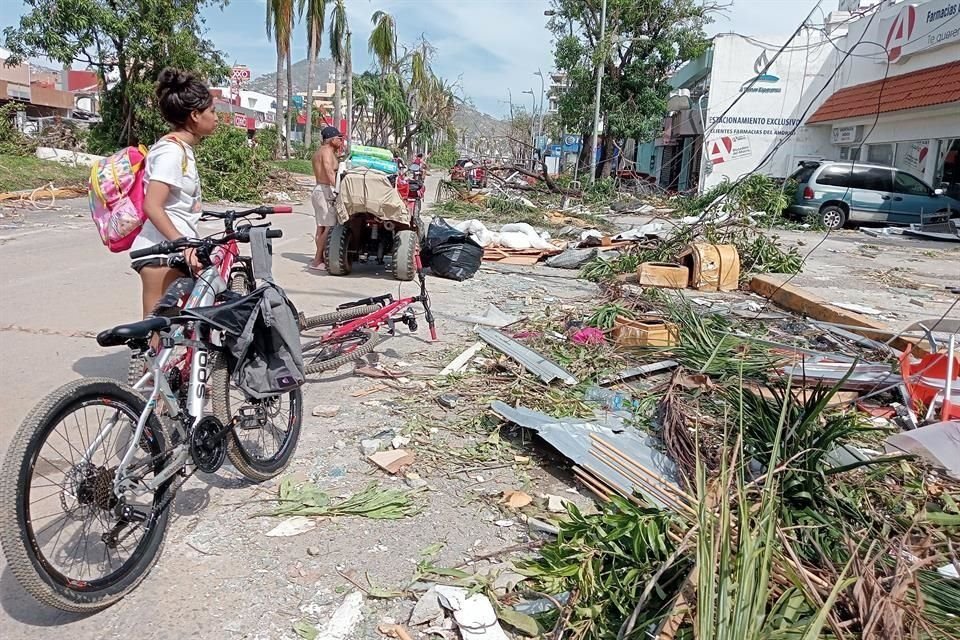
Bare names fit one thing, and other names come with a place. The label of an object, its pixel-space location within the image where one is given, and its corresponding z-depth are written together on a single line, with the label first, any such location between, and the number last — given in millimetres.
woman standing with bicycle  3459
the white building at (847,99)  18734
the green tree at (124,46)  18266
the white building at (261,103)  80988
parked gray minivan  18062
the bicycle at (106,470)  2100
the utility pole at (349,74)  38094
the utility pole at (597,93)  26103
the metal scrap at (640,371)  4781
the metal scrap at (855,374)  4578
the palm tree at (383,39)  39031
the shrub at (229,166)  16625
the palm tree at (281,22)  30156
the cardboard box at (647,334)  5434
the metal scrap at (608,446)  3131
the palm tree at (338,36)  37594
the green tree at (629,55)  27844
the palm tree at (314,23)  33312
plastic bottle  4344
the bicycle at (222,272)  3126
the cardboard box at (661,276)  8680
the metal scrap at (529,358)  4621
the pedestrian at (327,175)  8516
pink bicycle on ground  4871
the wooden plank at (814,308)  5900
